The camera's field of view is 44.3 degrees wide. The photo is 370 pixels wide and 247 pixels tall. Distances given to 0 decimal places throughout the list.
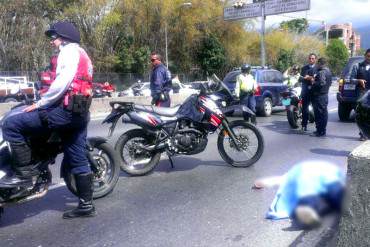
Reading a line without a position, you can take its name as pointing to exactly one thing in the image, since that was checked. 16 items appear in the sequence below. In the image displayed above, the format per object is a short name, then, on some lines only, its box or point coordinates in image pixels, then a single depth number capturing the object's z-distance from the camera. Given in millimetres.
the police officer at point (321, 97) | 7897
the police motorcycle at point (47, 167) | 3896
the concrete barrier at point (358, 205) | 2535
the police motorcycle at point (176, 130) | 5832
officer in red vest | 3861
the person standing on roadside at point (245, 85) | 11719
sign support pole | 32472
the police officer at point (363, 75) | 8461
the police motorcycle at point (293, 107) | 10233
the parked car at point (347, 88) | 11094
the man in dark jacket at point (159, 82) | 8758
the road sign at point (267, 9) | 31391
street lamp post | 37469
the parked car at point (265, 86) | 13664
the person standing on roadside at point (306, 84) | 9289
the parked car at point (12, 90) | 21147
